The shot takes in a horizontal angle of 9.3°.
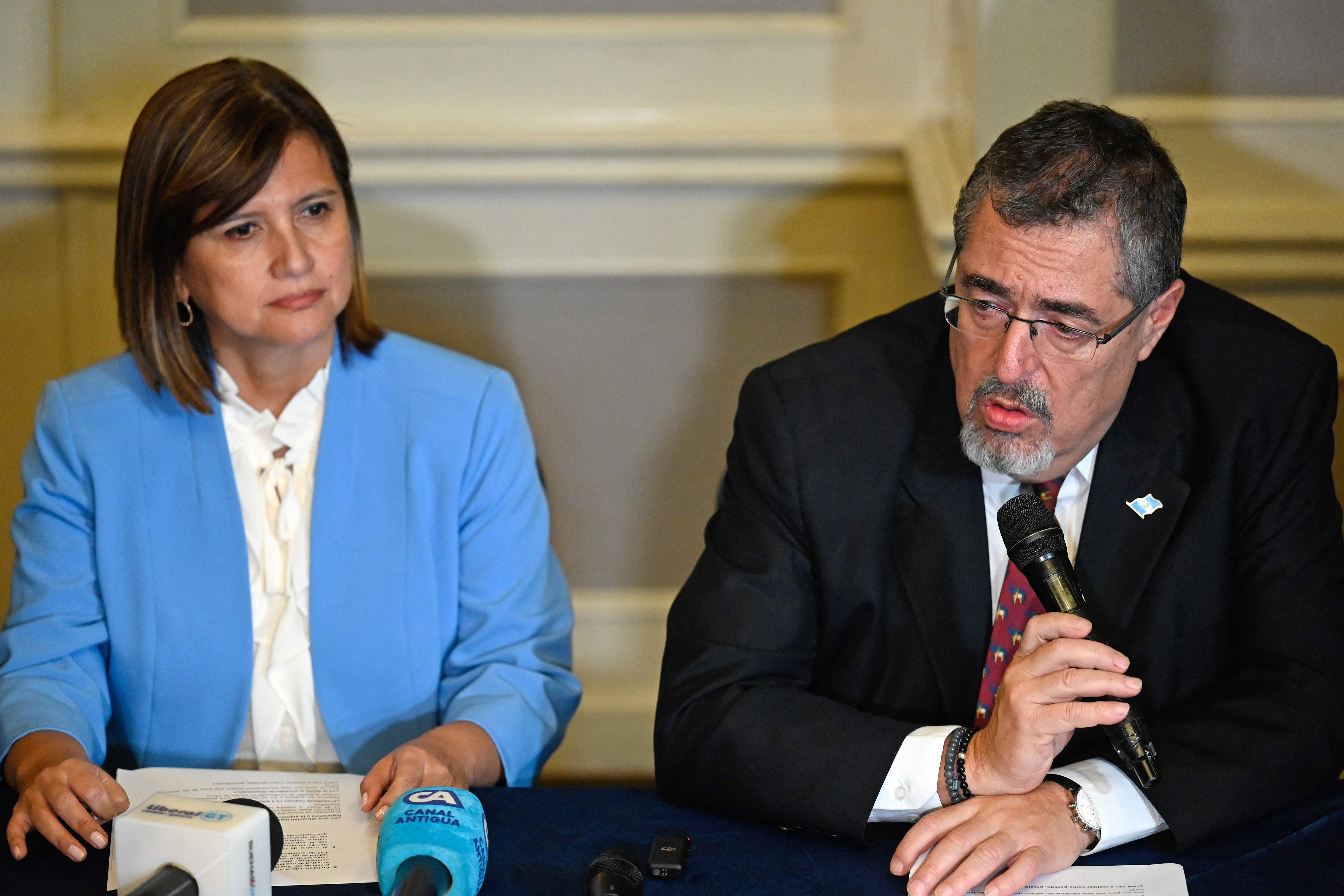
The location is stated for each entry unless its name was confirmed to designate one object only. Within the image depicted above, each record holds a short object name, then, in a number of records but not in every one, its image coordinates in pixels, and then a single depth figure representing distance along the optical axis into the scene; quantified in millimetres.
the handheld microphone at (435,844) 5763
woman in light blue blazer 6111
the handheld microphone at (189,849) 5719
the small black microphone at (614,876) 5793
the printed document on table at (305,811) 5830
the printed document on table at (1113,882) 5812
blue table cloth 5819
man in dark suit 5901
